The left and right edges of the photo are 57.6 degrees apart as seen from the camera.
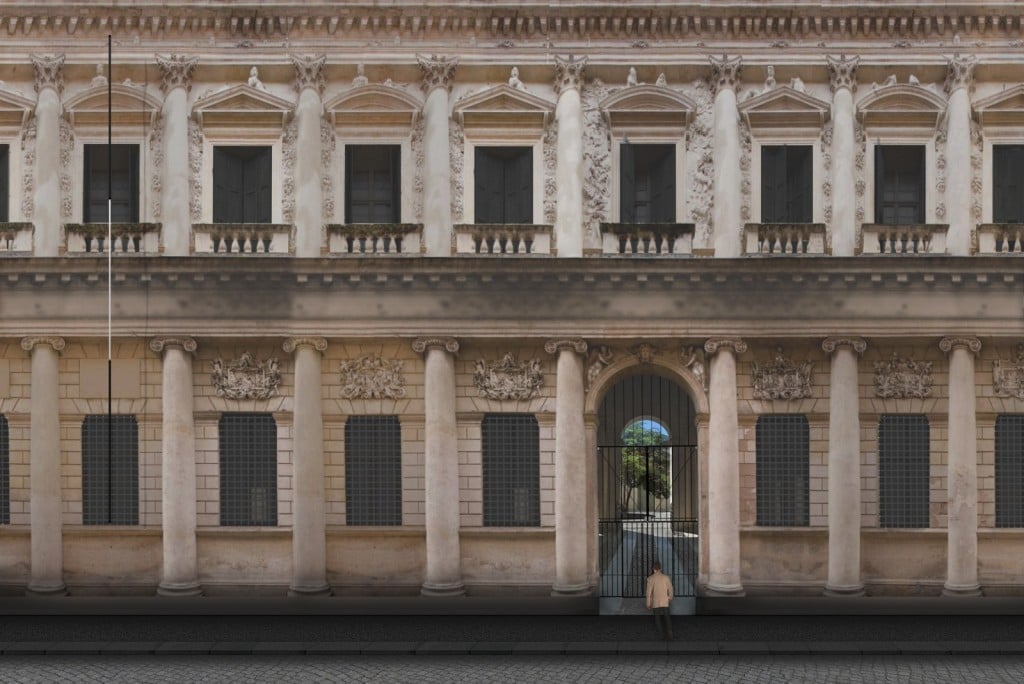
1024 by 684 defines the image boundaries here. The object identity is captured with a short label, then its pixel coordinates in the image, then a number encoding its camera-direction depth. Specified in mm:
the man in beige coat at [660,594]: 16609
